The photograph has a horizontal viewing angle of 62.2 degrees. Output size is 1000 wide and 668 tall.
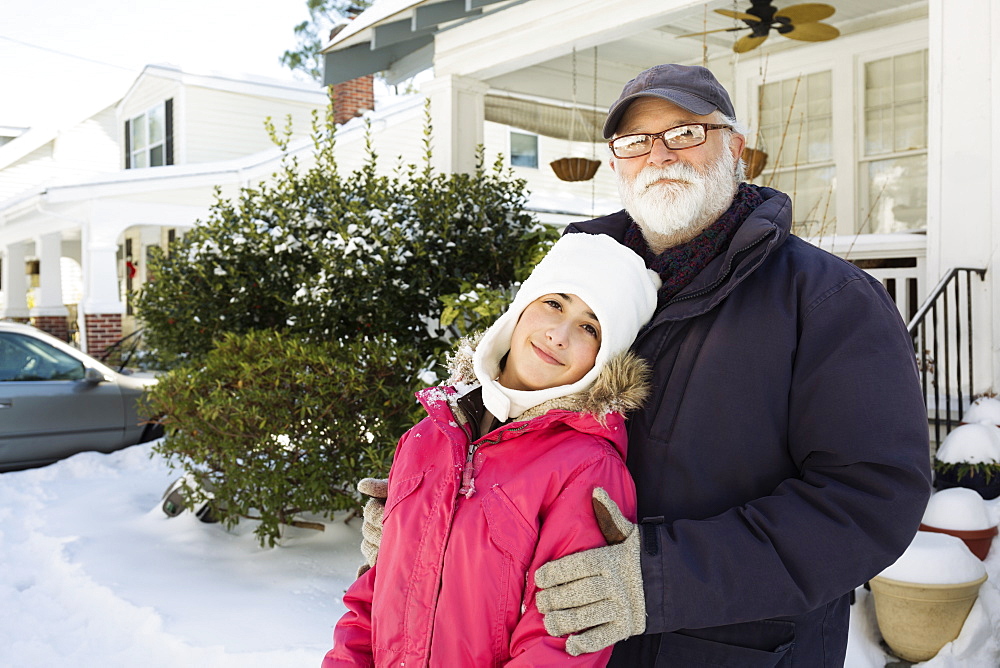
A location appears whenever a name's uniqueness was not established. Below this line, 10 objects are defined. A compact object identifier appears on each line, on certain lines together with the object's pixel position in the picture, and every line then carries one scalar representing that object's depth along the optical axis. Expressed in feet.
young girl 5.29
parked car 25.36
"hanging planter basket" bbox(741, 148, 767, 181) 23.24
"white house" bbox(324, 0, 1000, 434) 16.99
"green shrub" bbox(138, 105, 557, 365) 19.47
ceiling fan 21.22
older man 4.81
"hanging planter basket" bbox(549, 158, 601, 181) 30.91
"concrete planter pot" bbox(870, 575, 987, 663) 11.65
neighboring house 49.73
